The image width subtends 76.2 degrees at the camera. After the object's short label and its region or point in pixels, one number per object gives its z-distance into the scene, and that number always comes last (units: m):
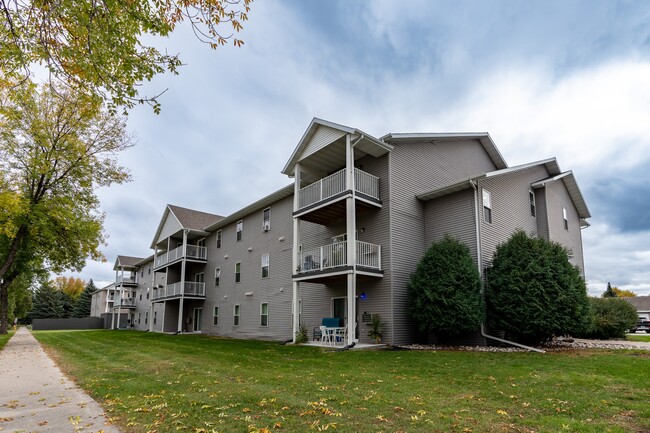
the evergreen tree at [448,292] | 13.64
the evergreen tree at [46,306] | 73.81
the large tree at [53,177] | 18.55
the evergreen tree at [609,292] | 65.57
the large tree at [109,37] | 6.26
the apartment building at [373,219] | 15.62
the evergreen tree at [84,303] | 72.38
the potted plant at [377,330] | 15.17
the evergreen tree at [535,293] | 13.15
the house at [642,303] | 44.66
